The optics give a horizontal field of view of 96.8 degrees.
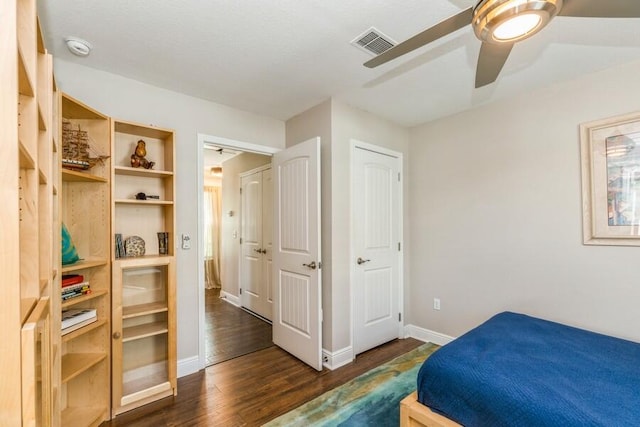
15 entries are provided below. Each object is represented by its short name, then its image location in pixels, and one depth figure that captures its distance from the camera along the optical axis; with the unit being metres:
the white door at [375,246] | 2.86
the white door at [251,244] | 4.09
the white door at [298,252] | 2.56
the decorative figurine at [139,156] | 2.22
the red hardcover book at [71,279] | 1.76
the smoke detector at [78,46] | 1.79
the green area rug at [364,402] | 1.88
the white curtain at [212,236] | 5.69
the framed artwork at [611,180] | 2.03
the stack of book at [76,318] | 1.70
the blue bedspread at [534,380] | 1.17
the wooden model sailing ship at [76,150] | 1.84
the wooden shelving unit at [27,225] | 0.74
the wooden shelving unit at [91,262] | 1.84
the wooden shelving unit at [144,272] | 2.04
